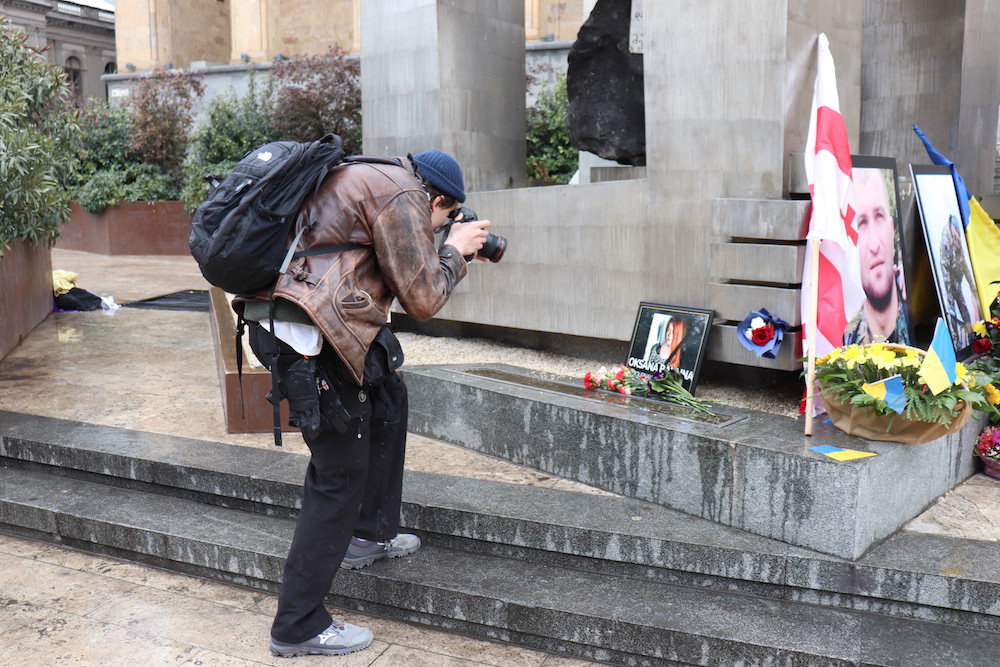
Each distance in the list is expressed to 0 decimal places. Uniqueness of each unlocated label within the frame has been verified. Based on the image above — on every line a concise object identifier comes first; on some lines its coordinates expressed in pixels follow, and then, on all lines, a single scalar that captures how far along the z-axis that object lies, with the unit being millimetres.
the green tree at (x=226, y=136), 16000
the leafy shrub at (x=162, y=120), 16031
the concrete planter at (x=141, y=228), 15148
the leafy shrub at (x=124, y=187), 15227
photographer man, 2752
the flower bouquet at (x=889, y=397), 3322
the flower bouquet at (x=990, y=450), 4141
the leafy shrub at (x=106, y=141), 16188
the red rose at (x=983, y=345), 4758
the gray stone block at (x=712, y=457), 3250
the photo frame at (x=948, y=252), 4750
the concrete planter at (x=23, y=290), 6922
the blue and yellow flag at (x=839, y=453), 3260
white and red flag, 3756
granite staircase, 3010
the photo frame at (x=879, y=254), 4457
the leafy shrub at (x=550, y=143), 12914
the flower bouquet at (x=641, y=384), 4309
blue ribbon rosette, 4461
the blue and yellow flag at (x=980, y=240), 5121
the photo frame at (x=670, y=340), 4660
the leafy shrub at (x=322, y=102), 15109
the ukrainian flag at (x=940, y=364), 3268
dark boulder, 6777
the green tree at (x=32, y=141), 5496
